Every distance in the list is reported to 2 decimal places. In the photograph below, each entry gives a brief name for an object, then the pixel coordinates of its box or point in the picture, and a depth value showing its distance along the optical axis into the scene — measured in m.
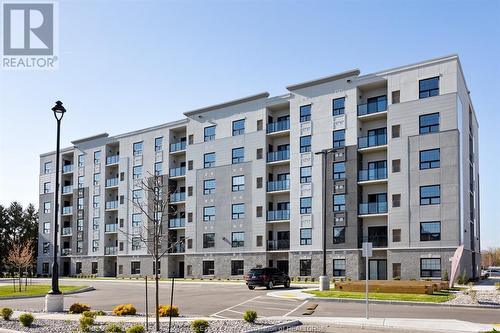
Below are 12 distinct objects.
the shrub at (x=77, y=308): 20.98
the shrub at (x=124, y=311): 19.88
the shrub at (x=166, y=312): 19.02
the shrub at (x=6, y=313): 18.56
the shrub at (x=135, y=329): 14.05
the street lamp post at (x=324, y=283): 33.16
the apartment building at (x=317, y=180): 43.28
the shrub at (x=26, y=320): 16.92
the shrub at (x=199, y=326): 15.18
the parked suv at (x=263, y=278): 37.03
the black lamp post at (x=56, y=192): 22.02
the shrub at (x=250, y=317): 17.20
